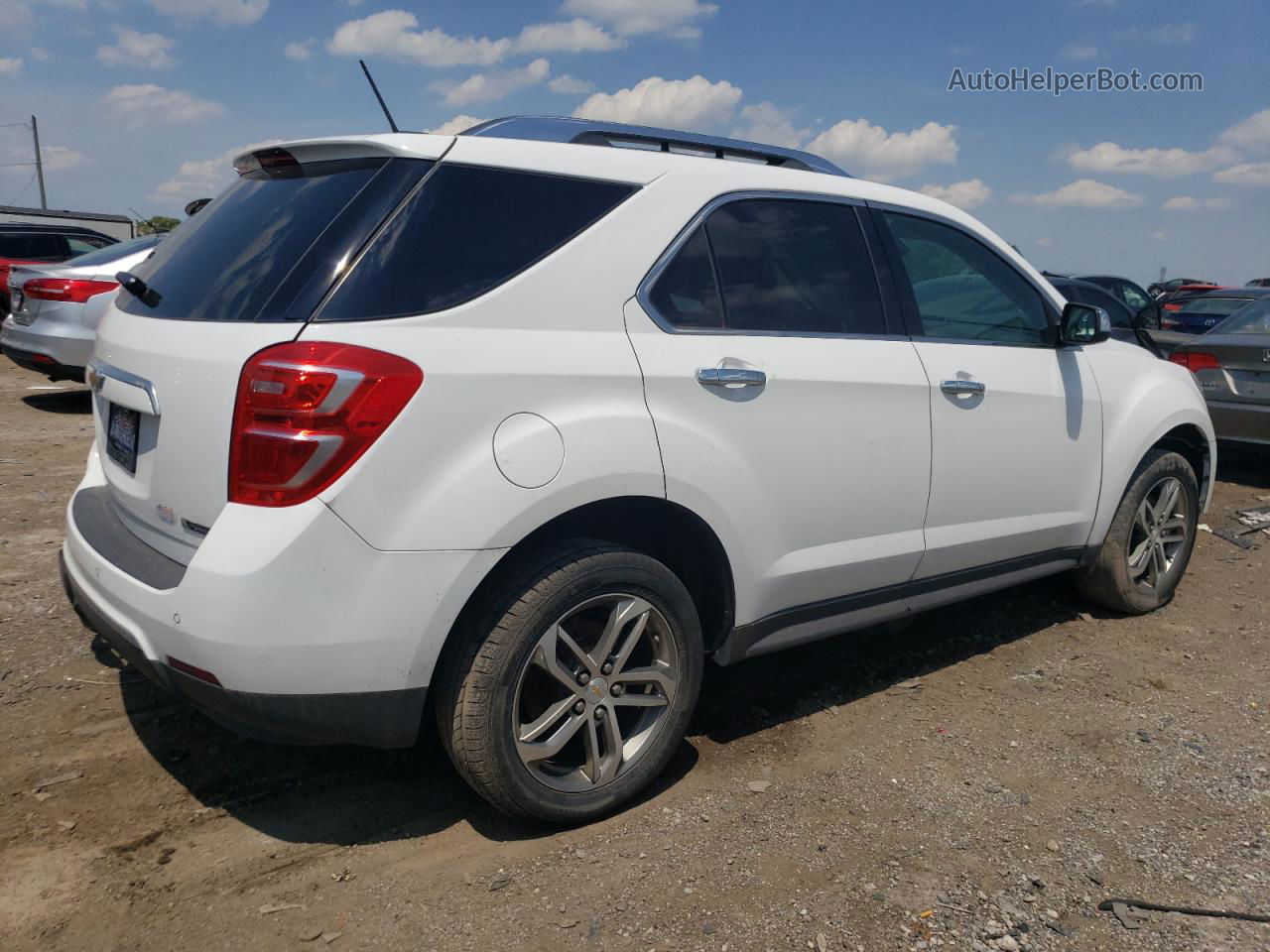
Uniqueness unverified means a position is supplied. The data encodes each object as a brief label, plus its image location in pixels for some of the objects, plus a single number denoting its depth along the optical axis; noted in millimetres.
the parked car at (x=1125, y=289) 15788
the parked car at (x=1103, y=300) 8180
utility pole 49188
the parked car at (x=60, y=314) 8336
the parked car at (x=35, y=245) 12266
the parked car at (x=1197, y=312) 14070
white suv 2273
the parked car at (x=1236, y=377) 7457
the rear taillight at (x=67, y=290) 8375
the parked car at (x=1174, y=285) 29158
